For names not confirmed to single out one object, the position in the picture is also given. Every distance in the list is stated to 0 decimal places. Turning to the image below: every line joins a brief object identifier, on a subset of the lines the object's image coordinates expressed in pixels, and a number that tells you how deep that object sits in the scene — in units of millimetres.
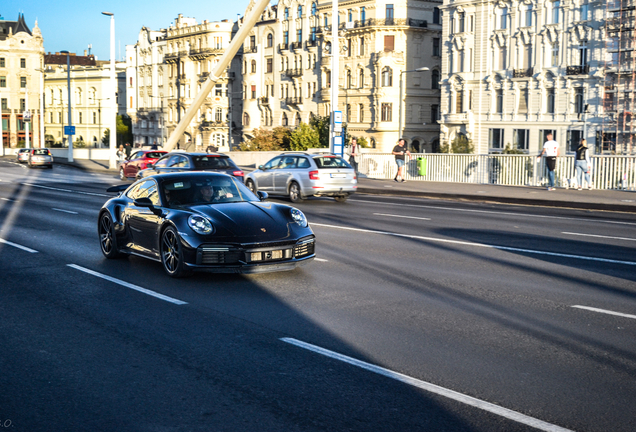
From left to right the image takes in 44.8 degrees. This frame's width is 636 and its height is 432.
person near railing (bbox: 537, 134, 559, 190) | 26672
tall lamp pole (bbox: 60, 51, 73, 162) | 61250
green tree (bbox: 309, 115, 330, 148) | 75062
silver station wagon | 22938
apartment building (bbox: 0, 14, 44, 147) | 127312
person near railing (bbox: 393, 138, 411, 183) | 33281
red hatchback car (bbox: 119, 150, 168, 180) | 35312
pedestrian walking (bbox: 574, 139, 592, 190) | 26172
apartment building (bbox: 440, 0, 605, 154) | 59438
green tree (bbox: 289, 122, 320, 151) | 65812
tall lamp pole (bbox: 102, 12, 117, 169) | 48059
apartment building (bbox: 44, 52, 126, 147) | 127125
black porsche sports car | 9539
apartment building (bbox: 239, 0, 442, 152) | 78375
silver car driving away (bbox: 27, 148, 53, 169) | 54312
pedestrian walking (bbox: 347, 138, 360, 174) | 37094
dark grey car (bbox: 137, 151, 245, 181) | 23266
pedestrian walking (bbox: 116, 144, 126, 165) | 58344
